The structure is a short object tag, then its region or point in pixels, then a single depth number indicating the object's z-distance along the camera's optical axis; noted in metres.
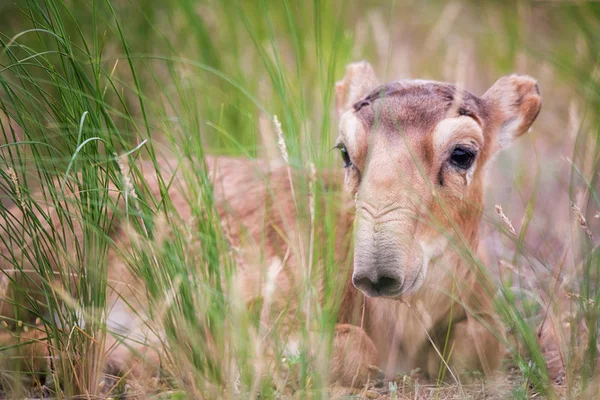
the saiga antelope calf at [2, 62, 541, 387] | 5.59
